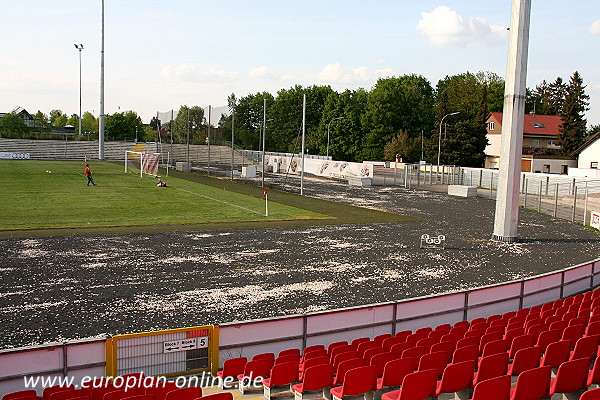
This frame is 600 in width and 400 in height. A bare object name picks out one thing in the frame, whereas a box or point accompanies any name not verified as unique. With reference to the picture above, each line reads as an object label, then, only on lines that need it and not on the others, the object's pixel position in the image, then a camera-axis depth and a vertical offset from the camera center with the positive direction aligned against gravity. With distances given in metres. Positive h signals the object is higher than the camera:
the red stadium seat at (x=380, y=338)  10.32 -3.52
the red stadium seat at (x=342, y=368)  8.43 -3.26
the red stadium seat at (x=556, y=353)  8.84 -3.10
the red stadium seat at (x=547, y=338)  9.86 -3.16
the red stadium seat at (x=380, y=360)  8.69 -3.25
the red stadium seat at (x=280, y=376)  8.59 -3.51
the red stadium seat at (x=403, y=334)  11.27 -3.63
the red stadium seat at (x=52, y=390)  7.16 -3.31
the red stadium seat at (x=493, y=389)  6.65 -2.78
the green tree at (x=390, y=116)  112.38 +8.55
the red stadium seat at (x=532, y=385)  6.96 -2.85
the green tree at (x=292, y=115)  128.00 +9.23
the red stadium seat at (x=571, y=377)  7.53 -2.95
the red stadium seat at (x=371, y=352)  9.31 -3.36
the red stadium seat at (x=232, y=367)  9.23 -3.64
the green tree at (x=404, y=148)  102.12 +1.74
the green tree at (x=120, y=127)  146.62 +5.70
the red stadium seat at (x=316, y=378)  8.10 -3.32
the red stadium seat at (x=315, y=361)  8.66 -3.30
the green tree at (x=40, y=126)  129.82 +4.96
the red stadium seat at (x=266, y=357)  9.42 -3.53
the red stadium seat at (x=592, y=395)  5.91 -2.48
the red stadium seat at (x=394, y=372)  8.11 -3.20
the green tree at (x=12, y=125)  112.81 +3.87
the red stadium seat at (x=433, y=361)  8.35 -3.10
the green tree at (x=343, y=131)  115.50 +5.27
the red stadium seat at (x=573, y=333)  10.12 -3.14
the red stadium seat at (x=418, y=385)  7.14 -2.99
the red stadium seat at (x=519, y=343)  9.62 -3.21
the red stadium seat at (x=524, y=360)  8.45 -3.08
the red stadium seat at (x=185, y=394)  6.54 -2.93
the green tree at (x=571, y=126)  88.75 +6.25
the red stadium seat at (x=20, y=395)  6.79 -3.15
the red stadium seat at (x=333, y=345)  10.01 -3.58
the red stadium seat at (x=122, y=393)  6.84 -3.19
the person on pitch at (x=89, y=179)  48.06 -2.92
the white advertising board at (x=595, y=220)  33.03 -3.40
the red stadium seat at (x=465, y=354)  8.86 -3.15
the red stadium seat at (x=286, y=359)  9.29 -3.47
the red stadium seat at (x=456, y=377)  7.75 -3.10
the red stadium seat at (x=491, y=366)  8.02 -3.01
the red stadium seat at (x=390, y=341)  9.97 -3.43
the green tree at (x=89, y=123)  174.75 +7.69
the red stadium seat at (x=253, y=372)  8.89 -3.63
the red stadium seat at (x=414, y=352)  9.08 -3.23
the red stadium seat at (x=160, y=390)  7.08 -3.25
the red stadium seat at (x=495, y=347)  9.39 -3.22
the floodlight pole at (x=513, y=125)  26.83 +1.81
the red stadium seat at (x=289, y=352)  9.57 -3.50
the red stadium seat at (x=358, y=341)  10.50 -3.59
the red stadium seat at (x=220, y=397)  6.02 -2.72
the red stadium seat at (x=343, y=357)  9.07 -3.33
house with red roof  92.62 +4.43
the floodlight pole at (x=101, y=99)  73.19 +6.42
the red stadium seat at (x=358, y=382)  7.76 -3.21
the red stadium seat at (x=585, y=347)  9.03 -3.02
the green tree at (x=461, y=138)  83.62 +3.35
